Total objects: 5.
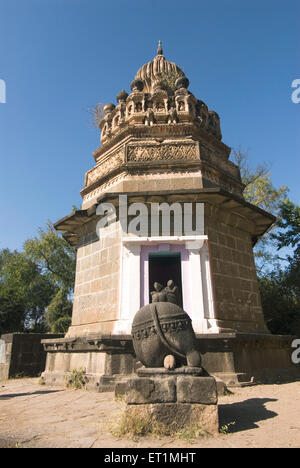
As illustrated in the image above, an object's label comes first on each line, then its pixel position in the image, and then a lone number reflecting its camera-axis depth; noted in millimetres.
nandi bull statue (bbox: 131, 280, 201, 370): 3439
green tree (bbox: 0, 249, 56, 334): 22625
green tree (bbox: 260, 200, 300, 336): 11891
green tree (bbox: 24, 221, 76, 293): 21406
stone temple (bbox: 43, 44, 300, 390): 6473
